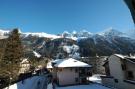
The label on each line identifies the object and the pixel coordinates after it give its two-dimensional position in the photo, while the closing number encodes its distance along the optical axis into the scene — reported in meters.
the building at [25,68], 36.09
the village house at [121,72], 13.88
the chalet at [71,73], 18.27
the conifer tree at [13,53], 18.08
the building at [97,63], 29.33
